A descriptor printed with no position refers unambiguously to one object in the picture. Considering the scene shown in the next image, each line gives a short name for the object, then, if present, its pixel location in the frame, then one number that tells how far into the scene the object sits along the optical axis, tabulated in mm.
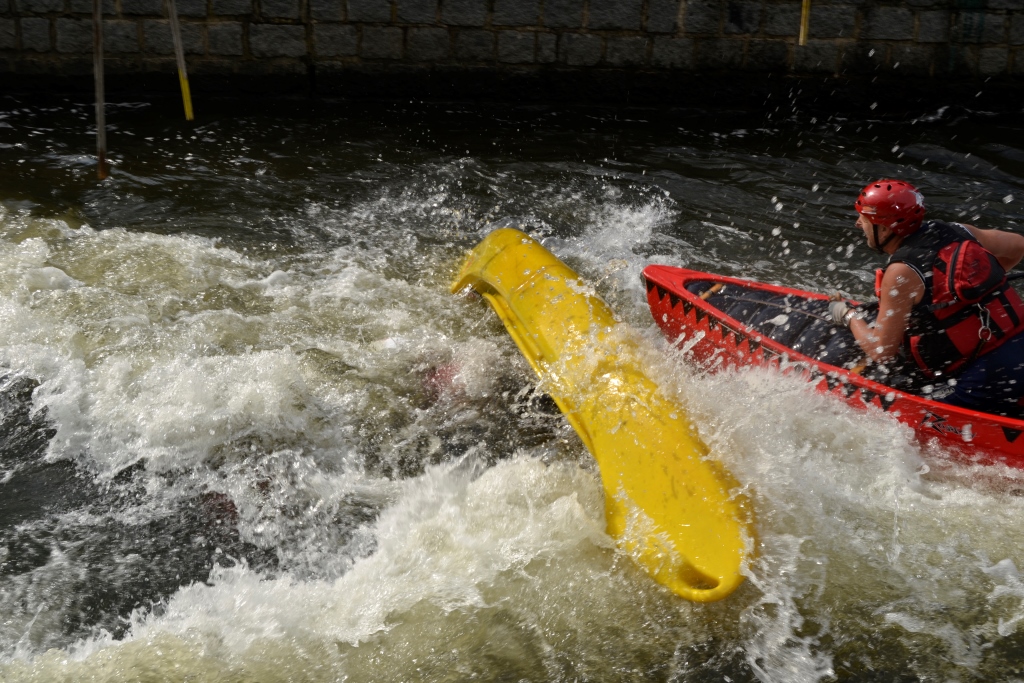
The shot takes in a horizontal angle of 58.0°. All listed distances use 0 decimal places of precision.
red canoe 3711
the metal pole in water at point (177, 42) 5688
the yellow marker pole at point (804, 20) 7250
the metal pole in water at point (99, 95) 5324
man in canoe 3676
